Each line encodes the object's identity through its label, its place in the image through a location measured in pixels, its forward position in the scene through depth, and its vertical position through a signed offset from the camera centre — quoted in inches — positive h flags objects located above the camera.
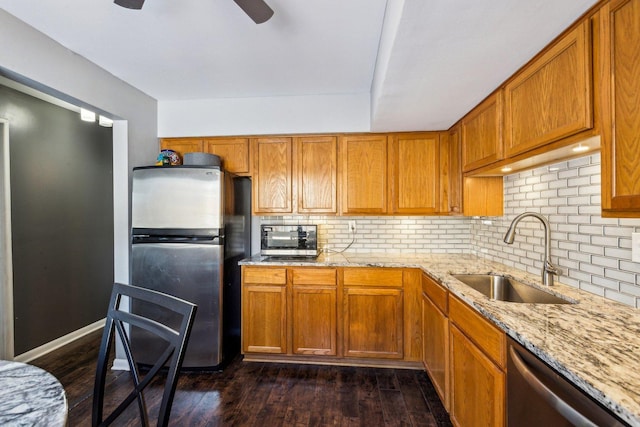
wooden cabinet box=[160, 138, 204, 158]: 115.7 +27.6
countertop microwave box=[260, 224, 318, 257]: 107.6 -10.0
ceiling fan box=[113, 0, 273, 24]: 51.2 +37.1
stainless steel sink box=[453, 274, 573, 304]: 71.4 -19.6
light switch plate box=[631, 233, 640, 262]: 49.6 -5.9
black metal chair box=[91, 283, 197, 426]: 35.4 -17.8
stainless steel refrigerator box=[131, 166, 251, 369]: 94.8 -9.0
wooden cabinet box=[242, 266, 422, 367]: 96.6 -34.0
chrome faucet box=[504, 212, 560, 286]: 66.6 -8.0
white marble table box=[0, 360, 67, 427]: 27.2 -19.0
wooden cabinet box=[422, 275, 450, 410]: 73.2 -34.3
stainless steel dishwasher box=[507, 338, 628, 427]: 29.9 -21.7
